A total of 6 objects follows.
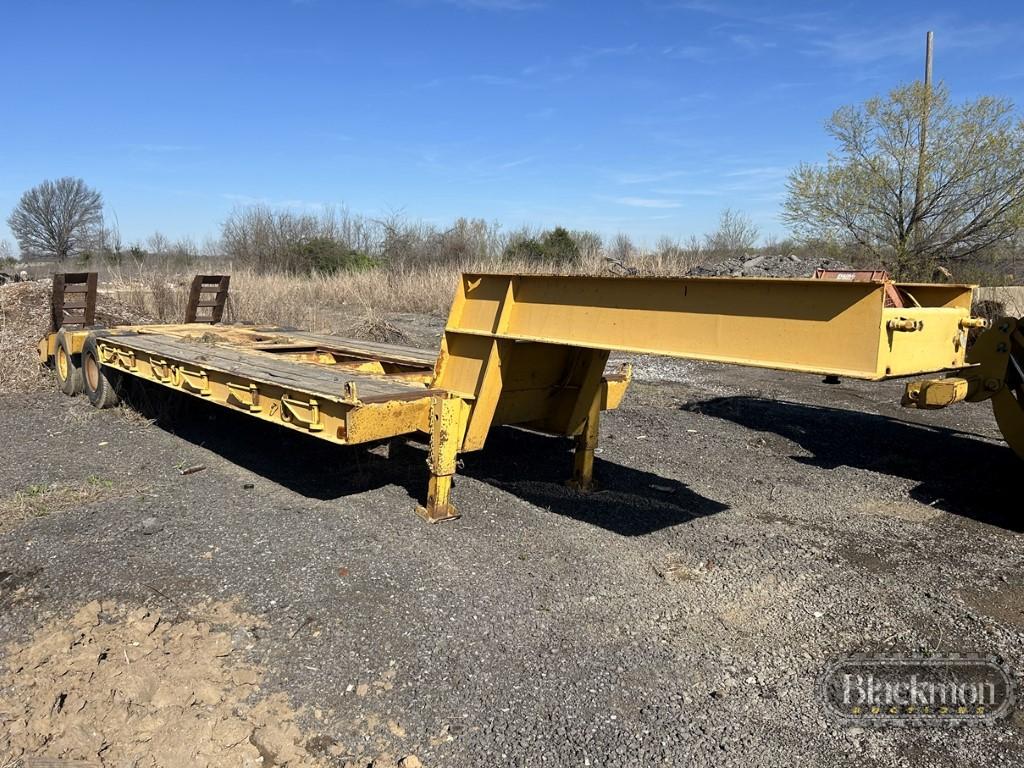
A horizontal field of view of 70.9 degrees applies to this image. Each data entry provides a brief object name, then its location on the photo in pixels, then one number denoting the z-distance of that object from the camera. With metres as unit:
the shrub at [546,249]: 24.08
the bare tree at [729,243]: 26.95
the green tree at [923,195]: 15.22
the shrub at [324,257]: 25.61
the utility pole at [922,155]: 15.80
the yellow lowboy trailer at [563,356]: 3.13
